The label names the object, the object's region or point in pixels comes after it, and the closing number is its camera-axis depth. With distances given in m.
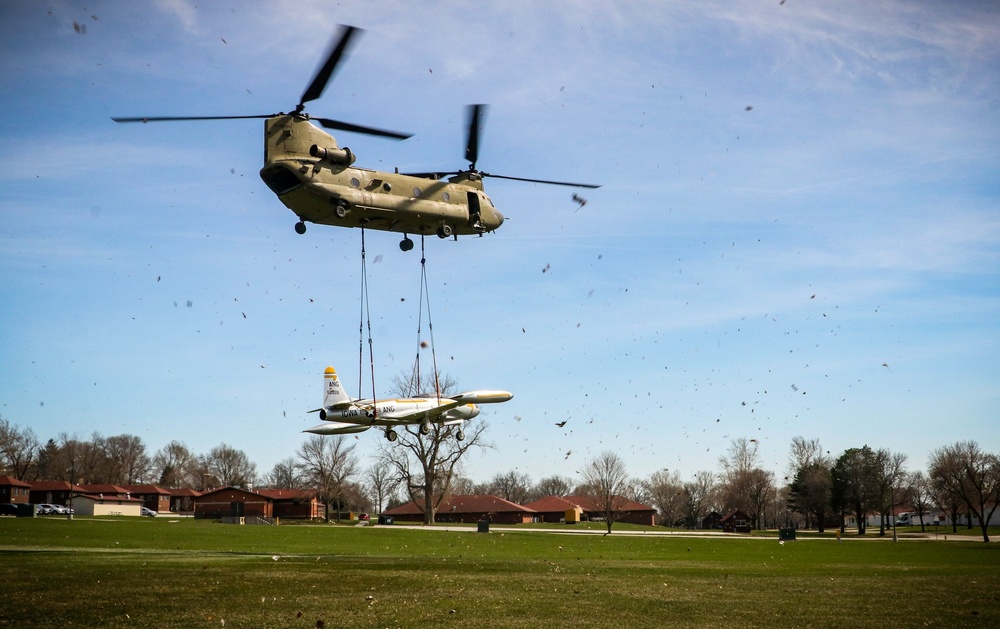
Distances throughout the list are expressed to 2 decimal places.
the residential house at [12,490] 119.69
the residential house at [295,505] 116.44
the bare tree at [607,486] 85.88
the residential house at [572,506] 127.56
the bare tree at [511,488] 192.12
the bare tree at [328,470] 114.25
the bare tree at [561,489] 197.38
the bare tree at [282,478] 174.88
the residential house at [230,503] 107.50
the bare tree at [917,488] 122.81
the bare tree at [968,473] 77.06
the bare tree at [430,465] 89.00
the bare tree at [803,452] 122.75
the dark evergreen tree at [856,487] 100.69
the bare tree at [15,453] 147.79
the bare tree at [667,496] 163.62
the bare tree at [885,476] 98.56
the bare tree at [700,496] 152.12
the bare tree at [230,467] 170.38
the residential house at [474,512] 120.94
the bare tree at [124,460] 169.50
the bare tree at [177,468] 178.25
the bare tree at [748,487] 123.44
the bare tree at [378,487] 135.00
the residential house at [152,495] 140.88
